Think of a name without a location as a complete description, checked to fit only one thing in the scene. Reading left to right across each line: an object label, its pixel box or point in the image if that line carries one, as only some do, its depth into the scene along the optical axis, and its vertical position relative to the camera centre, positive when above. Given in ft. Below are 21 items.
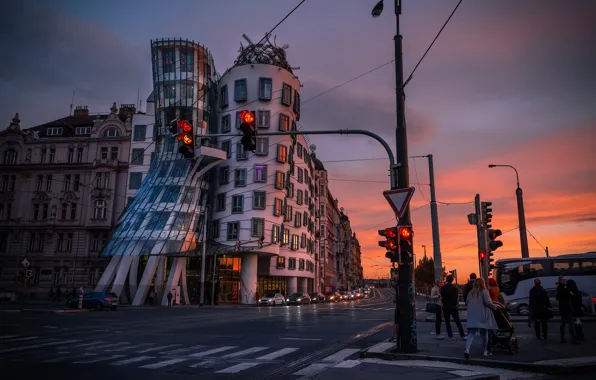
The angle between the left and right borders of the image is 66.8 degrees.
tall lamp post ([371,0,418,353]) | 35.22 +7.83
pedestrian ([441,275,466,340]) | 44.42 -2.32
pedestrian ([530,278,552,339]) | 43.06 -2.71
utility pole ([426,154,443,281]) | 69.15 +8.10
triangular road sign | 35.87 +6.28
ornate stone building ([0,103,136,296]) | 195.00 +34.72
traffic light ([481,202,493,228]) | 63.98 +9.13
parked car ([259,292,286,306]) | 161.91 -7.77
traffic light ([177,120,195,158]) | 40.40 +12.41
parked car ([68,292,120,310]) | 121.90 -6.22
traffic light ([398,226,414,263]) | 35.63 +2.64
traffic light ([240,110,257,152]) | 39.73 +12.99
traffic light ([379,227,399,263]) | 35.99 +2.74
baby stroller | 34.01 -4.29
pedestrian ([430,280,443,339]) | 47.65 -2.64
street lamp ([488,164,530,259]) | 83.67 +9.63
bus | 88.12 +0.99
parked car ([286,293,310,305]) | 169.99 -7.88
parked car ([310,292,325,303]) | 193.45 -8.52
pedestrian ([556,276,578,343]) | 40.68 -2.57
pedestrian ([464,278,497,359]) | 32.96 -2.60
